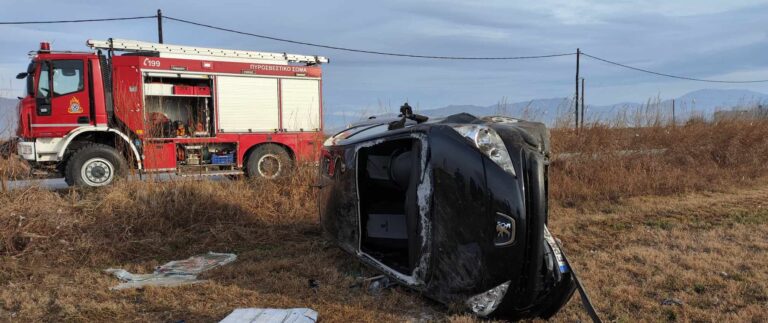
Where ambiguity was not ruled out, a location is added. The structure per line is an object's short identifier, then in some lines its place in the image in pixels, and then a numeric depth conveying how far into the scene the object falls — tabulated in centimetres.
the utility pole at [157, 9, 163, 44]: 2028
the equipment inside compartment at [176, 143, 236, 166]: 1034
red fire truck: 930
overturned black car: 297
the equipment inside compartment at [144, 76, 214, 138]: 1006
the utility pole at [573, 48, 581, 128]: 1123
